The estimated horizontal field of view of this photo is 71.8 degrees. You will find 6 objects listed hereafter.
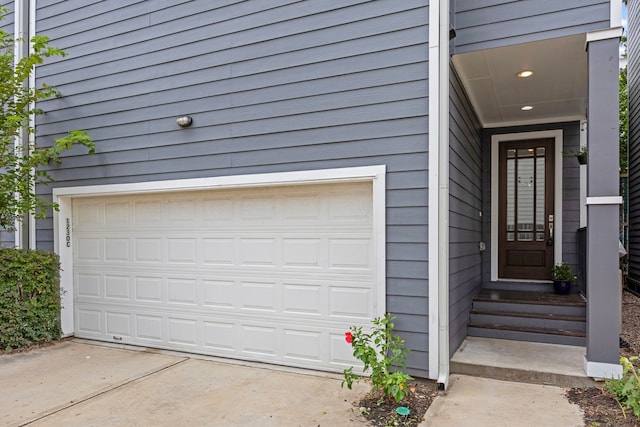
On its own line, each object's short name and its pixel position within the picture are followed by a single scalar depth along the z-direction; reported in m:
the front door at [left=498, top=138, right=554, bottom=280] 5.72
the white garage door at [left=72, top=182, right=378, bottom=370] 4.02
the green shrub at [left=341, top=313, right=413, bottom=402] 3.08
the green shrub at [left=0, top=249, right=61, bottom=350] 4.87
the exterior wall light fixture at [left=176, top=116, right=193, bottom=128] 4.57
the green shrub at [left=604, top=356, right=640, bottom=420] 2.71
